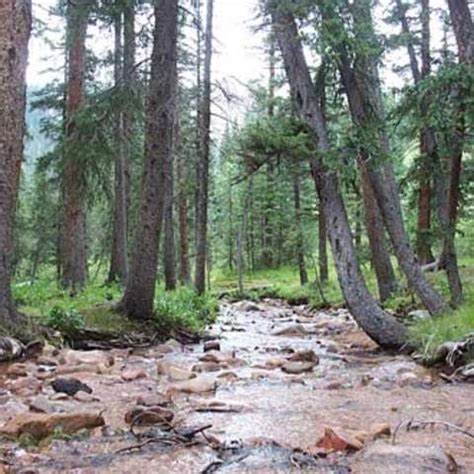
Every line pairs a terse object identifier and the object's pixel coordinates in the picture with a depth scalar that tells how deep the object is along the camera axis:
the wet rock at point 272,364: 7.09
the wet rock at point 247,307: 18.09
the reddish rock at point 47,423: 3.77
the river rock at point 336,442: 3.57
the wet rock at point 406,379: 5.73
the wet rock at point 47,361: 6.34
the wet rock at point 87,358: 6.61
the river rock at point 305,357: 7.55
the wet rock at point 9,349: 6.35
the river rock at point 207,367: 6.71
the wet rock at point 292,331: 11.24
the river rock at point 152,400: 4.78
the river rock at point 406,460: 3.19
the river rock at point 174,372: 6.17
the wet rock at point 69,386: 5.11
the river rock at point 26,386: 5.07
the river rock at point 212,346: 8.54
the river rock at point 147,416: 4.20
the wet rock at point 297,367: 6.84
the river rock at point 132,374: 6.04
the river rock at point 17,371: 5.75
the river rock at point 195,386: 5.51
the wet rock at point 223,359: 7.25
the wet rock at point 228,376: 6.22
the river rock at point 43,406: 4.36
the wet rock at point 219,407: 4.72
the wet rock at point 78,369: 6.09
